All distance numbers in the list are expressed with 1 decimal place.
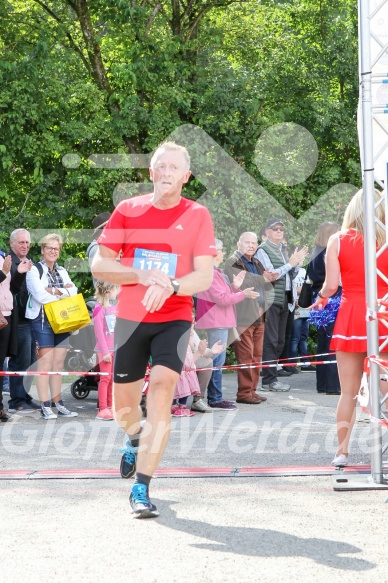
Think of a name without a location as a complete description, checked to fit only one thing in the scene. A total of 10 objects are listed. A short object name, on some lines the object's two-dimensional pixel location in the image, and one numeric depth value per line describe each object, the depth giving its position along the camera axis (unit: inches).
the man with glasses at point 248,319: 468.1
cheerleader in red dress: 276.8
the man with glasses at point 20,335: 420.8
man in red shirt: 231.6
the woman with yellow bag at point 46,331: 422.6
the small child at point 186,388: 421.7
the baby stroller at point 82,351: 529.3
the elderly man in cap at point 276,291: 501.7
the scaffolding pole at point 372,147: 253.8
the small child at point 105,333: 428.8
